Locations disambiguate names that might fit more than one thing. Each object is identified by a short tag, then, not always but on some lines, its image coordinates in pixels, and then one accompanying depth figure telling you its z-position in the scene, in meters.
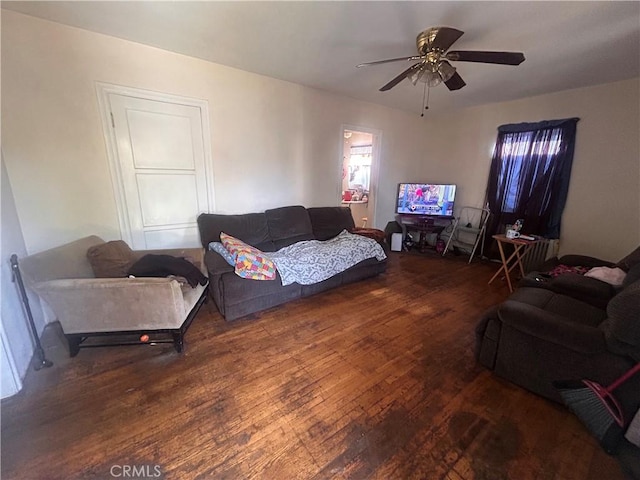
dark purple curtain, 3.45
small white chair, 4.30
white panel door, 2.45
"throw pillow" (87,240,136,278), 2.08
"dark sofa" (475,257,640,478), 1.28
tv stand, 4.52
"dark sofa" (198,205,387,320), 2.33
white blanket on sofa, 2.62
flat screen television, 4.53
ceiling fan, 1.79
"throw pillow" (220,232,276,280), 2.33
